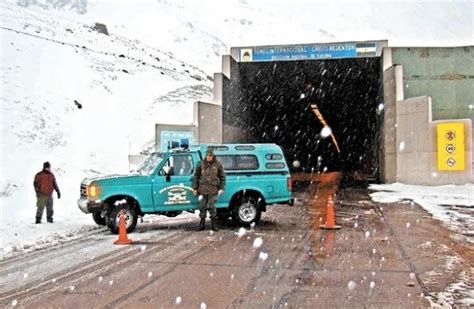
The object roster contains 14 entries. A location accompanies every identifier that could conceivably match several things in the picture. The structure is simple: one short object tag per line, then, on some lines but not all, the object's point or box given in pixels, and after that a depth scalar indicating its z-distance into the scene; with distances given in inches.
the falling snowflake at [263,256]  368.2
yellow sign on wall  888.9
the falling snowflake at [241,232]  479.3
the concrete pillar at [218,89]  1051.3
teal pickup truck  486.0
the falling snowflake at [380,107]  1131.3
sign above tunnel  1111.0
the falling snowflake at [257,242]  421.4
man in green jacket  490.6
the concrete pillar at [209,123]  975.6
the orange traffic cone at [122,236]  430.9
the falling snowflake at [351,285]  287.9
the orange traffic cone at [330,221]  510.3
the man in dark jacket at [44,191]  541.3
